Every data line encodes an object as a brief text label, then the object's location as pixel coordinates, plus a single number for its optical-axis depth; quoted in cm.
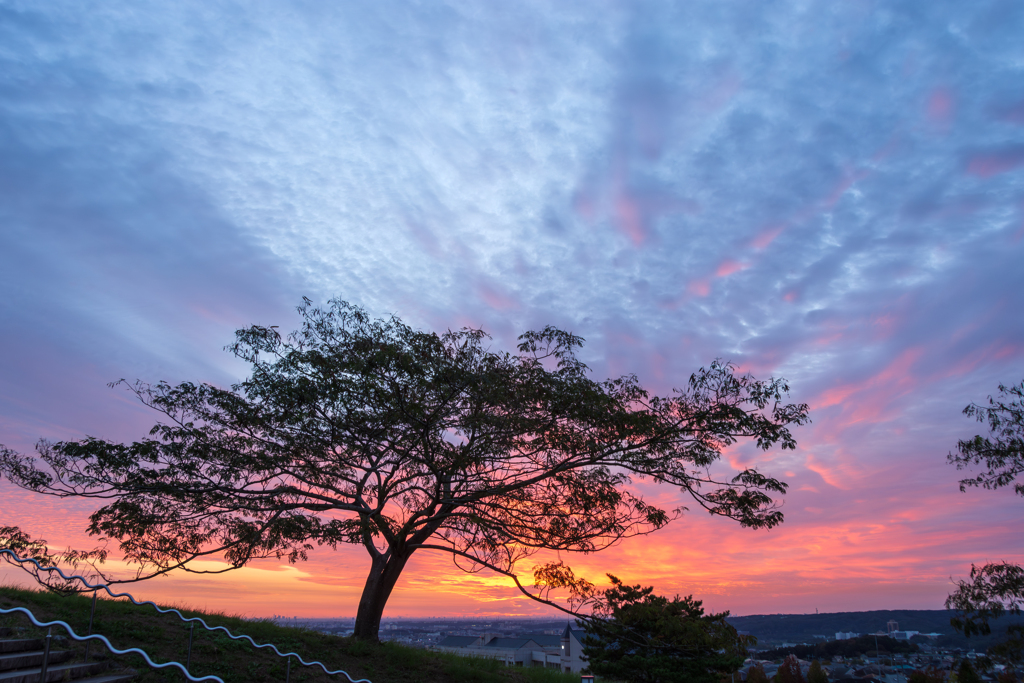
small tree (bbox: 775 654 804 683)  9431
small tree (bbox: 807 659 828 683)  9212
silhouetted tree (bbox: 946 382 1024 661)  1817
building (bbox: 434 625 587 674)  6404
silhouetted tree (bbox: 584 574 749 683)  2262
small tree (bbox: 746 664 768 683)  9494
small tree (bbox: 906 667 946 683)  7350
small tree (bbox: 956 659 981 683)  4480
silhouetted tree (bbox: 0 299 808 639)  1421
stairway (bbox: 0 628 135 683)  772
